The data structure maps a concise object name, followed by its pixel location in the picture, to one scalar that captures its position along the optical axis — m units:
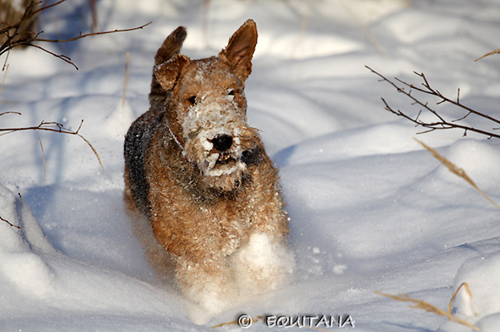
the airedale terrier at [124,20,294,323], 5.53
